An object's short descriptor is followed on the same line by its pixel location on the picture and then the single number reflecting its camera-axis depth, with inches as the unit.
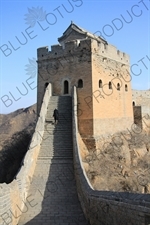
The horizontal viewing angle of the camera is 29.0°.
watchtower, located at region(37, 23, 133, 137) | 644.1
